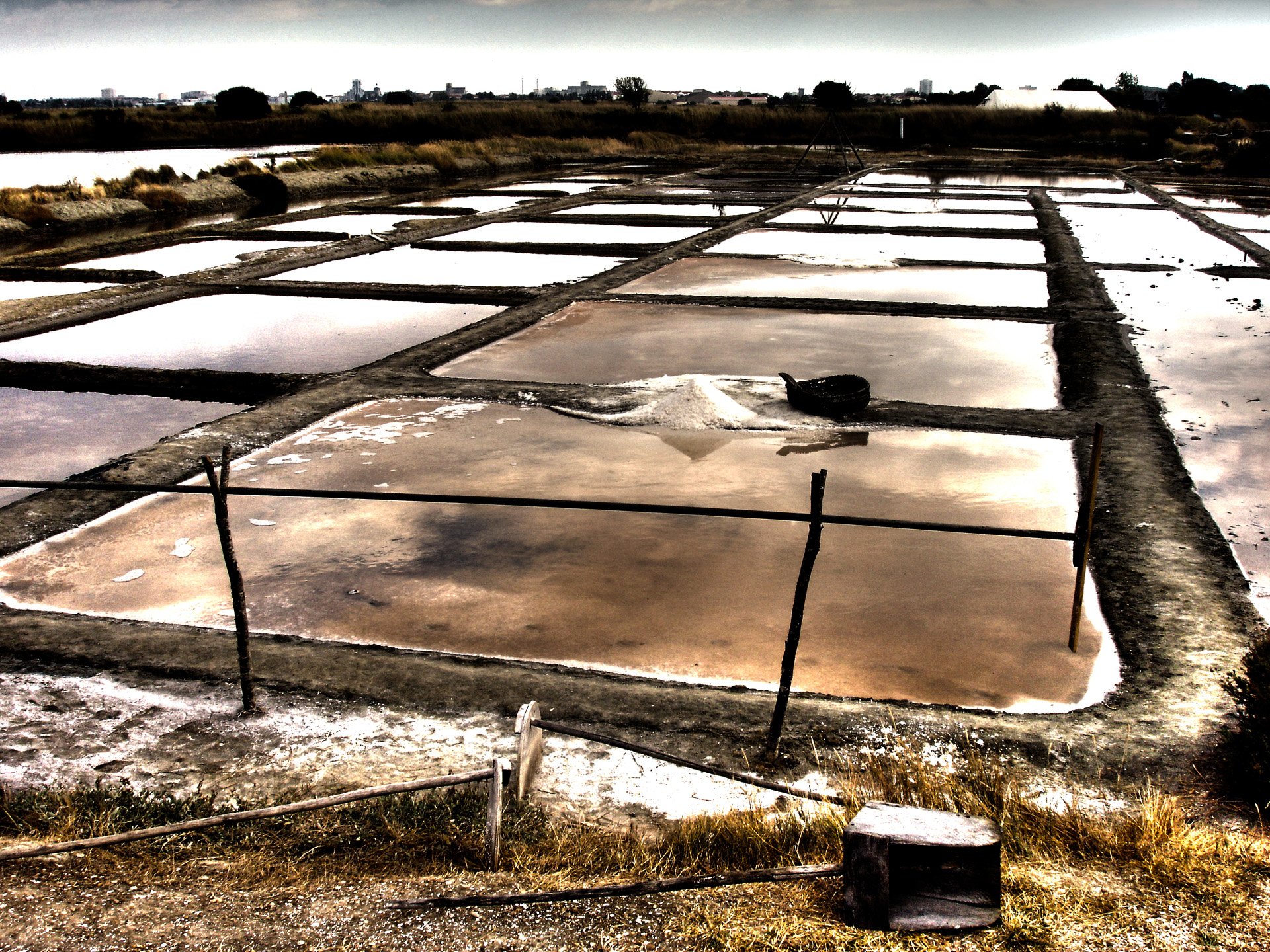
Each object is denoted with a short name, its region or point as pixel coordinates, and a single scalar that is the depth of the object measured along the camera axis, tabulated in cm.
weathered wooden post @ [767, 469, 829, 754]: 336
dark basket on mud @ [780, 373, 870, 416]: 721
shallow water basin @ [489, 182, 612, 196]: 2416
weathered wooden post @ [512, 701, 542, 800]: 309
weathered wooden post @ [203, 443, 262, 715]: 369
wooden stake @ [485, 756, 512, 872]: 276
